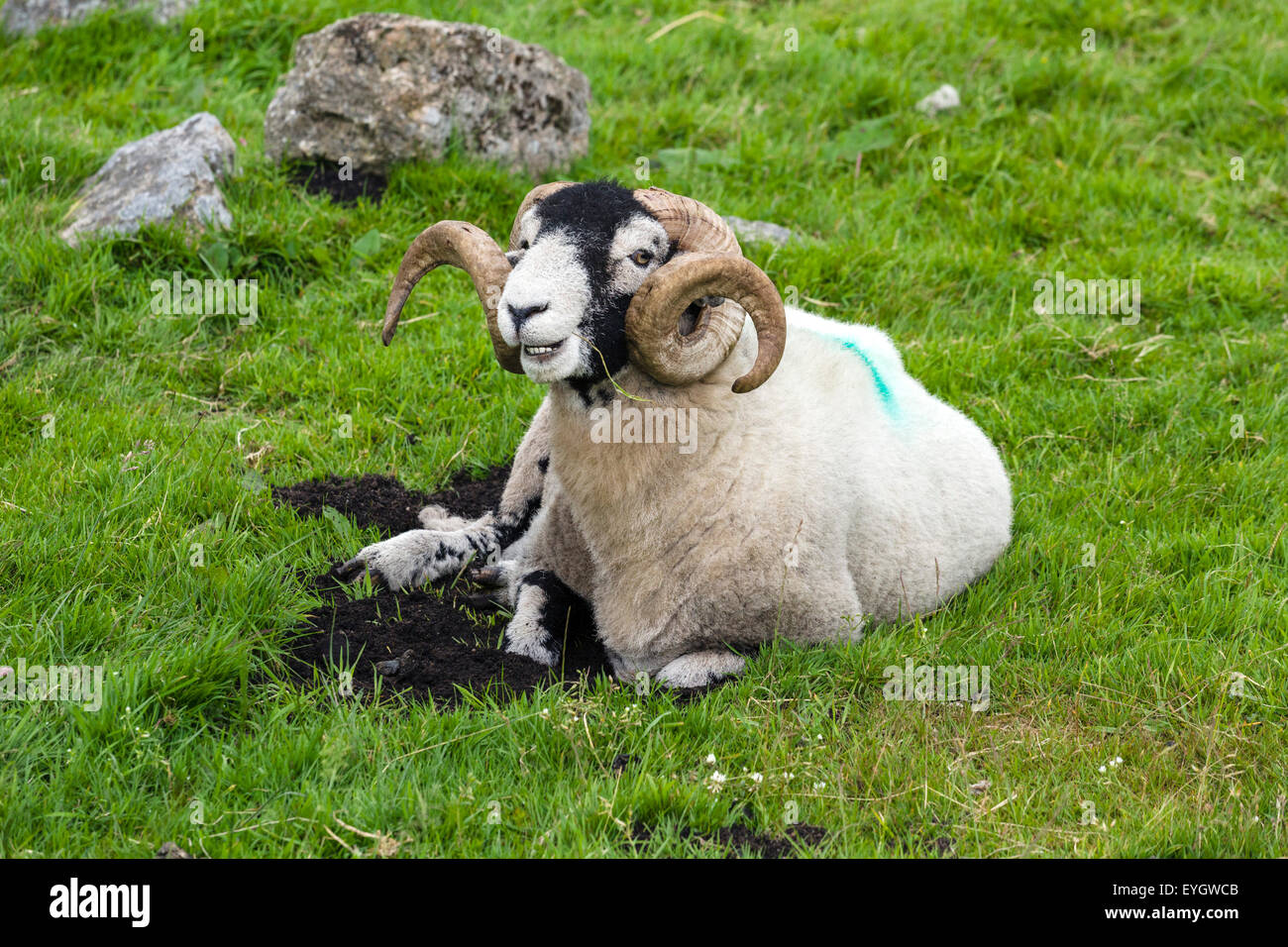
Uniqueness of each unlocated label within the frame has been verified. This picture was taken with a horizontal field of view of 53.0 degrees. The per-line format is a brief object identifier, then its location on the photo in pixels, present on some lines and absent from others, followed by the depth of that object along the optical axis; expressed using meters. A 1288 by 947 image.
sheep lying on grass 4.71
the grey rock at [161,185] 7.86
